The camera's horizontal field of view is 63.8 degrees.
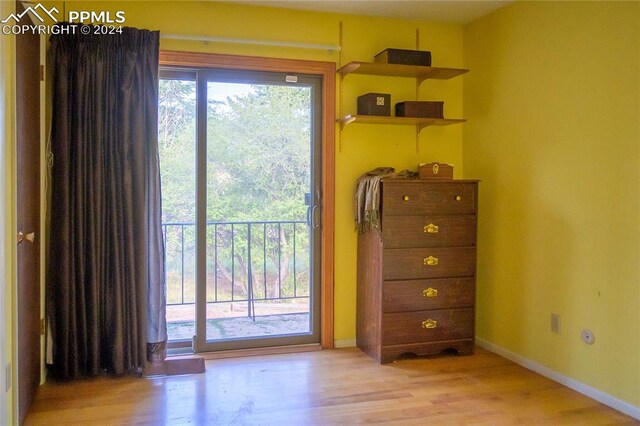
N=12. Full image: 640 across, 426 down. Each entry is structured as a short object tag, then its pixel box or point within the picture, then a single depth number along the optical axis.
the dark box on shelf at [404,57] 3.46
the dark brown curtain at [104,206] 2.93
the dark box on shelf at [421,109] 3.54
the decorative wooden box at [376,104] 3.49
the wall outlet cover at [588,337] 2.80
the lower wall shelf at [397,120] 3.43
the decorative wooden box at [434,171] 3.38
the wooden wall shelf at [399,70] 3.44
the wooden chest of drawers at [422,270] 3.28
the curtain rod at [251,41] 3.26
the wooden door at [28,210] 2.37
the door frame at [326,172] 3.51
